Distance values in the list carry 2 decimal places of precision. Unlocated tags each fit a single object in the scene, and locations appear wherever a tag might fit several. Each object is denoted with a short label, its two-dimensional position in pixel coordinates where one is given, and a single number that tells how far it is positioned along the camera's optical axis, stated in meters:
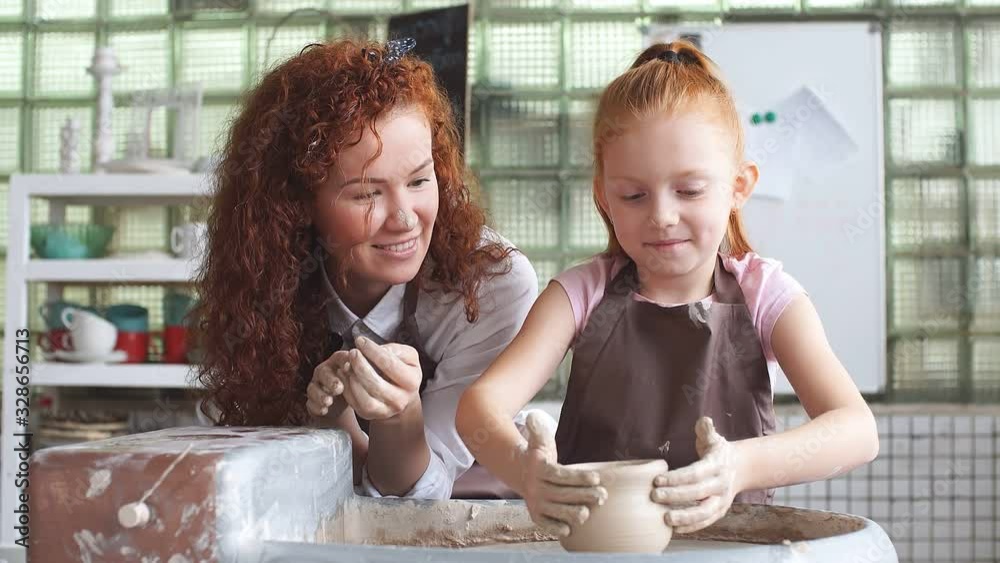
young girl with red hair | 0.98
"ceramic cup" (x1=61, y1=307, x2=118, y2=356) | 2.79
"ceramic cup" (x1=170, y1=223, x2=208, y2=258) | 2.83
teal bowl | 2.88
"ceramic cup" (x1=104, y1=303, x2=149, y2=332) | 2.88
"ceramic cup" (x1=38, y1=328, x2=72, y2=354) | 2.84
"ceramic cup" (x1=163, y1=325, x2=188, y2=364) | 2.87
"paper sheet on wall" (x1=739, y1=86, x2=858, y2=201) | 2.89
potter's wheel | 0.93
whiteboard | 2.84
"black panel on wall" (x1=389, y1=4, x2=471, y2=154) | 2.76
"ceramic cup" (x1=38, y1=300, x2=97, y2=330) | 2.88
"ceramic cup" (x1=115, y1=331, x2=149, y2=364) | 2.89
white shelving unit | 2.80
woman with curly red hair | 1.17
